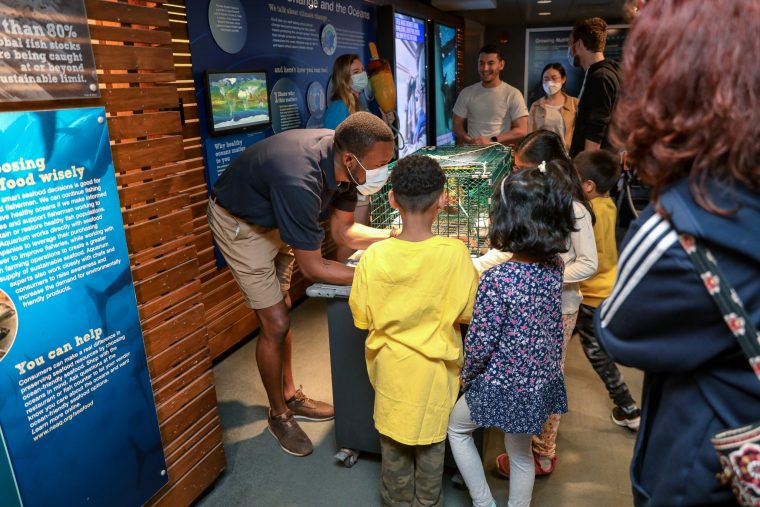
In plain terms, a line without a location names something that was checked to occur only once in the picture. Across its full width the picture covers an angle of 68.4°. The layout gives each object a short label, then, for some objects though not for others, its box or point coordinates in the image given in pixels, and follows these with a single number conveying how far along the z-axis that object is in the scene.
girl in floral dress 1.66
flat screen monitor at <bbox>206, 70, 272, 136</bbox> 3.20
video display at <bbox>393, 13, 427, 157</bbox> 5.83
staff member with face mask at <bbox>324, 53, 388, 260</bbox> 4.25
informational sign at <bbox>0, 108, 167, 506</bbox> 1.45
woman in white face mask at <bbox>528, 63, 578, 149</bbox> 4.90
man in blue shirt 2.22
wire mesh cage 2.22
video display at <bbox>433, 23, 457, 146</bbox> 7.14
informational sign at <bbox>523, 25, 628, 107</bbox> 8.38
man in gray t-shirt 4.77
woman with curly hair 0.74
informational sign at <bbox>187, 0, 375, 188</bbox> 3.18
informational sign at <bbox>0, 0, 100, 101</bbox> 1.38
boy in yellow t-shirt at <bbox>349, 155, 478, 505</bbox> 1.79
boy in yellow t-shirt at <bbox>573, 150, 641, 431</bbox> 2.51
